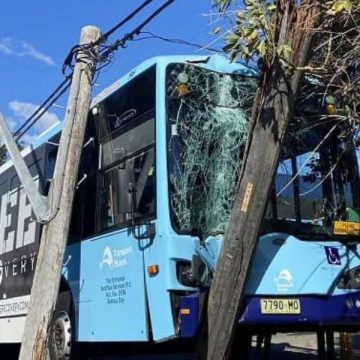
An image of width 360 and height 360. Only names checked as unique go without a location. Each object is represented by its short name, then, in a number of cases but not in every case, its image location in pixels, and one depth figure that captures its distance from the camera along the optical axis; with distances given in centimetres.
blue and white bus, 685
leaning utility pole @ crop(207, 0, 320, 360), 629
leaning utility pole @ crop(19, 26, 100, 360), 819
